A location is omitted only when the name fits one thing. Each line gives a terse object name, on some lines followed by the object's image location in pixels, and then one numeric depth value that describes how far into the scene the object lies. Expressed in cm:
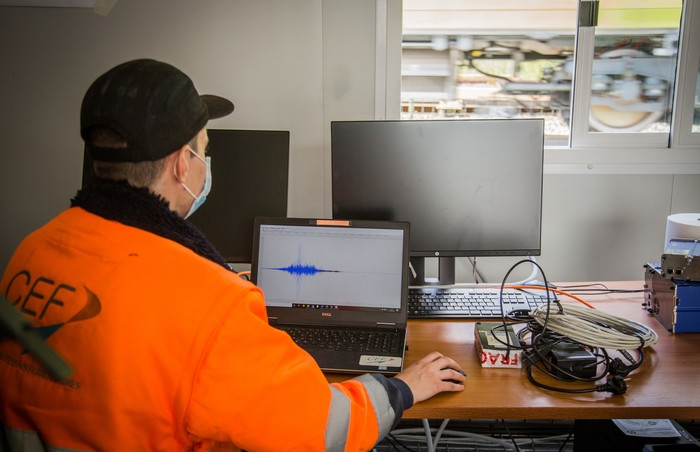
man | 85
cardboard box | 138
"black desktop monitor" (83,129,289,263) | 183
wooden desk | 122
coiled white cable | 138
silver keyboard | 167
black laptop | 153
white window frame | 212
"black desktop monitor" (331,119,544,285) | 172
